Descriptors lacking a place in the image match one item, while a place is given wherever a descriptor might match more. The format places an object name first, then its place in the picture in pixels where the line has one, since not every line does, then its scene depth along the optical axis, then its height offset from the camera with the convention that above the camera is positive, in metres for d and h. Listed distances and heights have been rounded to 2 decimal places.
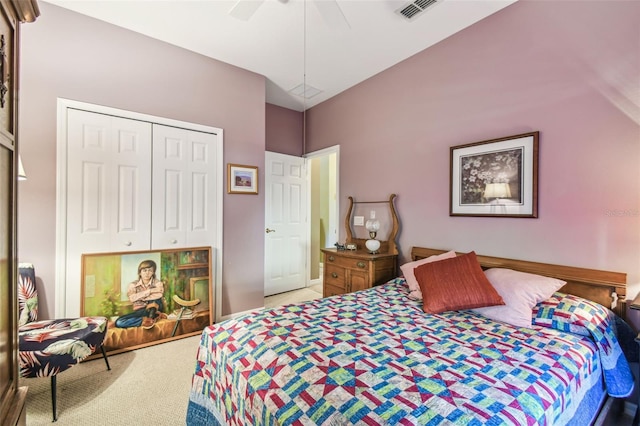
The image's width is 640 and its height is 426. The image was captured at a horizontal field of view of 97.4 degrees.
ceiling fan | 1.72 +1.28
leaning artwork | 2.54 -0.83
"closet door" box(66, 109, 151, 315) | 2.48 +0.23
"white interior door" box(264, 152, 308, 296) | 4.34 -0.18
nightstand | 2.98 -0.64
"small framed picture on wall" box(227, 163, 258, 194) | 3.34 +0.40
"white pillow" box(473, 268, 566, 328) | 1.78 -0.54
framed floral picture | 2.23 +0.31
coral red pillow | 1.90 -0.52
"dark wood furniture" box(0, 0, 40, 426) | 0.82 +0.01
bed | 1.00 -0.68
